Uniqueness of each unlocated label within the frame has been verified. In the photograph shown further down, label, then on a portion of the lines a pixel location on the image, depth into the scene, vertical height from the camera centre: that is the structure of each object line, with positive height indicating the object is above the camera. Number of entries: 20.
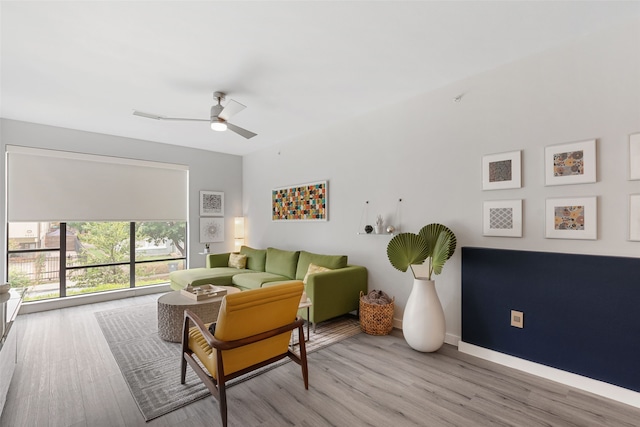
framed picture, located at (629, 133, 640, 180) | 2.18 +0.44
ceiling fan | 3.08 +1.11
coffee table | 3.23 -1.11
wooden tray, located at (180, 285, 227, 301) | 3.36 -0.94
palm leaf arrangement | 2.90 -0.34
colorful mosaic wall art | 4.71 +0.20
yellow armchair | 1.94 -0.88
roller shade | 4.33 +0.44
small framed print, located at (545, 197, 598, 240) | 2.36 -0.03
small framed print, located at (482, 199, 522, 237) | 2.74 -0.04
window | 4.44 -0.70
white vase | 2.93 -1.07
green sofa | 3.55 -0.95
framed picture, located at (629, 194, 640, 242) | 2.18 -0.02
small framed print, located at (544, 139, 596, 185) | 2.38 +0.44
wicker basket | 3.46 -1.24
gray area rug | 2.26 -1.44
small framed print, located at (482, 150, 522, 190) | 2.76 +0.43
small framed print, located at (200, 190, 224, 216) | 6.05 +0.23
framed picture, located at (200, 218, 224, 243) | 6.04 -0.34
